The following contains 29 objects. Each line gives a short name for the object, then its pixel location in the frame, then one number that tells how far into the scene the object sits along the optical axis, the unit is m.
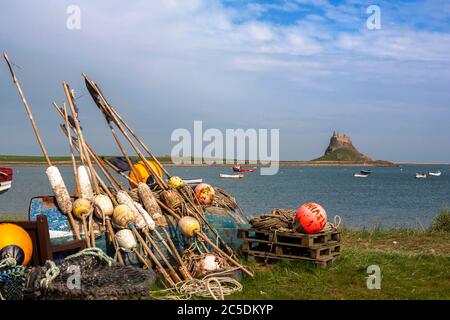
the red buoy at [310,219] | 8.36
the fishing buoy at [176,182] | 9.01
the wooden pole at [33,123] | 8.73
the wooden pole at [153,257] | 7.29
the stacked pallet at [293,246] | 8.26
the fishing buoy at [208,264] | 7.58
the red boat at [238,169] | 98.61
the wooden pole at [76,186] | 7.68
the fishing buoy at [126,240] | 7.48
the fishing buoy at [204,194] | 9.24
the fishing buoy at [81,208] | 7.80
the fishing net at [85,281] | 5.59
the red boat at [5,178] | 26.22
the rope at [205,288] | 6.76
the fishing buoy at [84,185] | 8.19
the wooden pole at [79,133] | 8.47
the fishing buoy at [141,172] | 9.67
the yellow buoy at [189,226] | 7.96
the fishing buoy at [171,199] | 8.52
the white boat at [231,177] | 77.11
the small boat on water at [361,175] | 99.10
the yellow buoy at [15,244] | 6.50
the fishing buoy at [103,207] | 7.88
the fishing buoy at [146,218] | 7.89
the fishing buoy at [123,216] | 7.69
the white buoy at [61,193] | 7.88
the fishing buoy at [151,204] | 8.22
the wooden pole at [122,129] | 8.92
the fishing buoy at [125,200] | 7.92
